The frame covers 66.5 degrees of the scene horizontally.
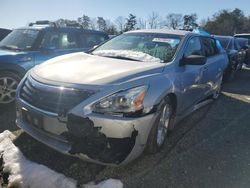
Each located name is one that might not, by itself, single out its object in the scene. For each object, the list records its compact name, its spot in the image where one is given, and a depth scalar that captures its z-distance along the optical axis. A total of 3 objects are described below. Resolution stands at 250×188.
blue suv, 3.49
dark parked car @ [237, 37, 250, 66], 8.18
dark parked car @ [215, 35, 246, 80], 6.26
